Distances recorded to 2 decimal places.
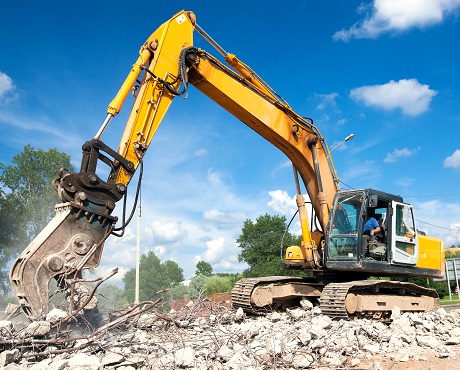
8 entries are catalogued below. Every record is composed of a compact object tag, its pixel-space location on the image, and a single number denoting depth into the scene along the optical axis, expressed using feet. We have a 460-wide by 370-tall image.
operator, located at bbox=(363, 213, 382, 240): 29.39
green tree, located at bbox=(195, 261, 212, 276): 169.39
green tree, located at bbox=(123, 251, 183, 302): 135.98
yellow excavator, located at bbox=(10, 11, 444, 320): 19.85
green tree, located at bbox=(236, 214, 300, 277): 123.41
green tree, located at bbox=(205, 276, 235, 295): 94.48
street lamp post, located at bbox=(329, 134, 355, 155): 43.09
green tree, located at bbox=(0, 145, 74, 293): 94.73
